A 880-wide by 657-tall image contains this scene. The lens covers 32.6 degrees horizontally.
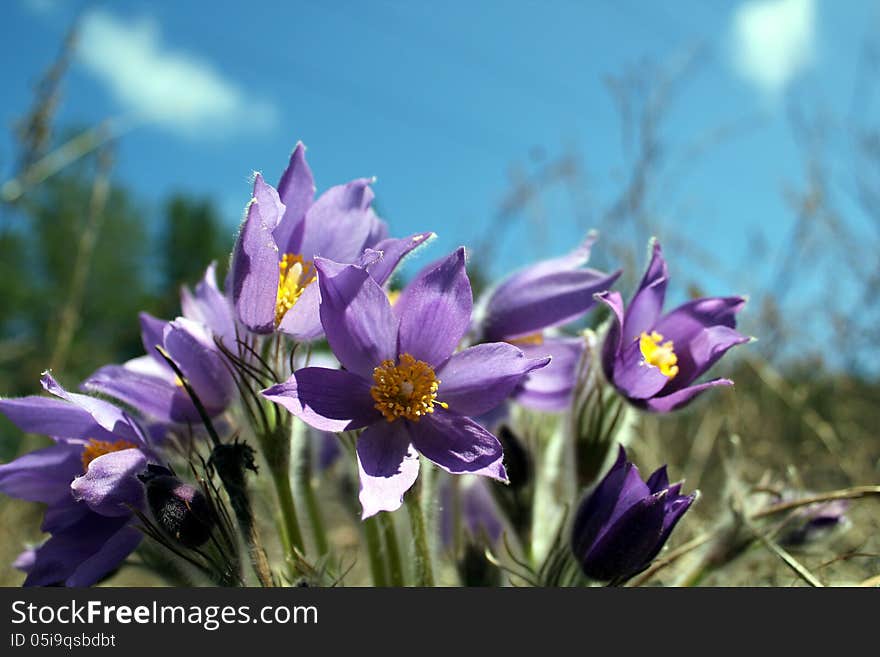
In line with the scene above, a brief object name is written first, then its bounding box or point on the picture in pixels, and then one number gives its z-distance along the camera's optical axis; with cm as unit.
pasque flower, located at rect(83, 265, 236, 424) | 34
